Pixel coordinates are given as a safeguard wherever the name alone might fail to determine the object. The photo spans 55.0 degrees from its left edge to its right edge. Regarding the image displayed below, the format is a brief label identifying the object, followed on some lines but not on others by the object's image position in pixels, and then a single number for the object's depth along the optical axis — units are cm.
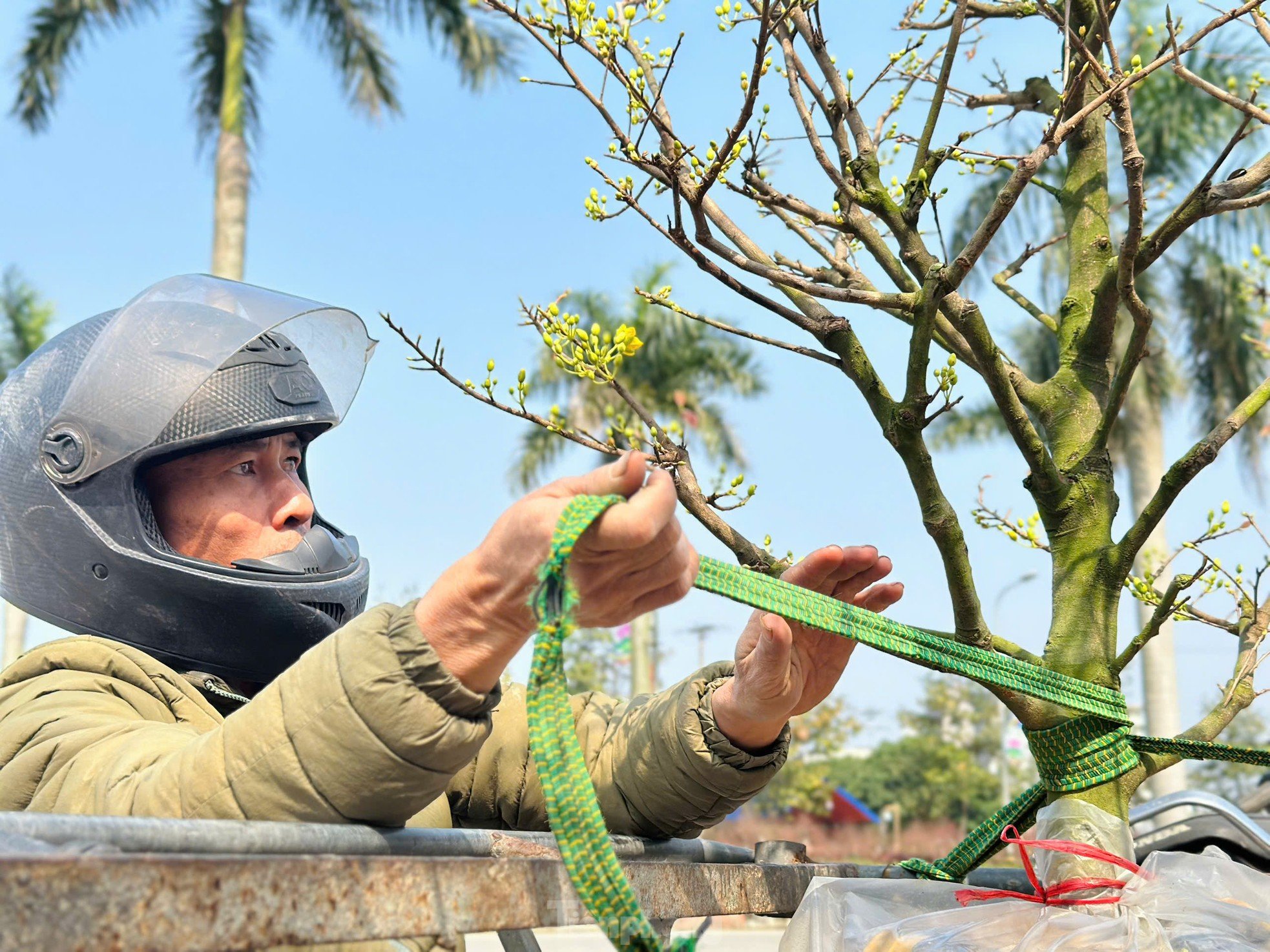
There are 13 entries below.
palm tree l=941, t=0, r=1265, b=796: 1756
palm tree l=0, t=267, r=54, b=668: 1777
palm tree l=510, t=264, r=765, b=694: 2002
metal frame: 82
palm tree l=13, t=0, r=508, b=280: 1519
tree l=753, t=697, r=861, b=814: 3544
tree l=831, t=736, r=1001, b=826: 4031
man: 136
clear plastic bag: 165
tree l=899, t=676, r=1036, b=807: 4038
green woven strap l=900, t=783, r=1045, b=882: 202
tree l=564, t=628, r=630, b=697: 3191
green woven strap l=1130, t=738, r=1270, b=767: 199
